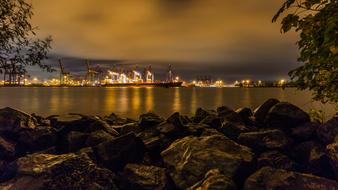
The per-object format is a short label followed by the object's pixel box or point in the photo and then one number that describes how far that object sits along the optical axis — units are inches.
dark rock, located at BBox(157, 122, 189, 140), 468.6
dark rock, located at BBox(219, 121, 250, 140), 462.6
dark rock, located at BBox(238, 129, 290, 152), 394.7
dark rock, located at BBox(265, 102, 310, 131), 450.9
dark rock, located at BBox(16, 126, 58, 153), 446.3
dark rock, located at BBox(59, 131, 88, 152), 452.8
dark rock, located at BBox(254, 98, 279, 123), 523.5
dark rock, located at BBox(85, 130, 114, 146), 447.7
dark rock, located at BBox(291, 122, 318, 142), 412.5
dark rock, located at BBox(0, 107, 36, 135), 454.3
